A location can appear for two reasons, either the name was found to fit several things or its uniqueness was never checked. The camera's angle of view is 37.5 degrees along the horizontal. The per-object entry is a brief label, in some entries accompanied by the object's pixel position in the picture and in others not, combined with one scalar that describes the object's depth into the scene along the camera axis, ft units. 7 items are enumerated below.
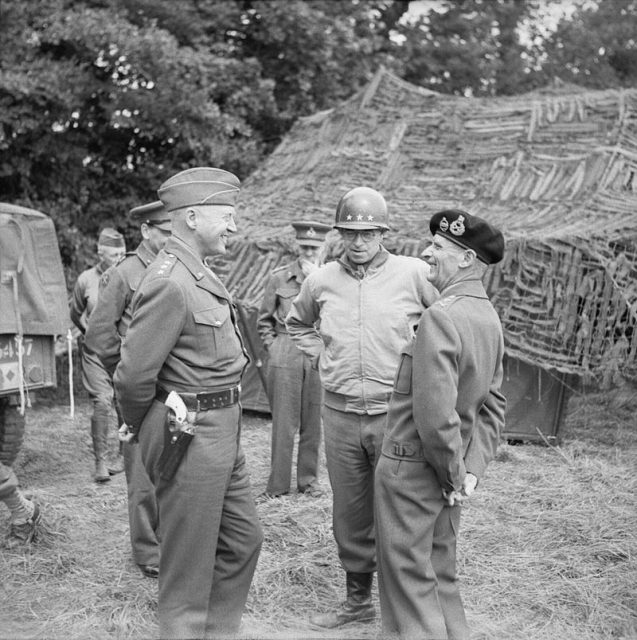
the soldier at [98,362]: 25.02
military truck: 21.09
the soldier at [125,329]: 17.10
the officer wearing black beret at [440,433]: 12.25
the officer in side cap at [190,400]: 12.69
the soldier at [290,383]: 23.04
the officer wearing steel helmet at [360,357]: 15.30
